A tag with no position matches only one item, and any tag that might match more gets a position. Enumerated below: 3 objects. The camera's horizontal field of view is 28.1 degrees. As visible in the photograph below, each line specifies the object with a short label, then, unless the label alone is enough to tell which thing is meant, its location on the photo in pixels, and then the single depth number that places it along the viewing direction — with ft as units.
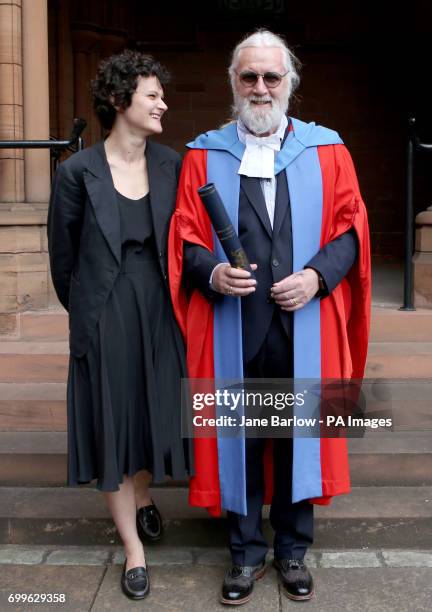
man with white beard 9.89
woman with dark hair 10.00
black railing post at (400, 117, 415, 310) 16.60
